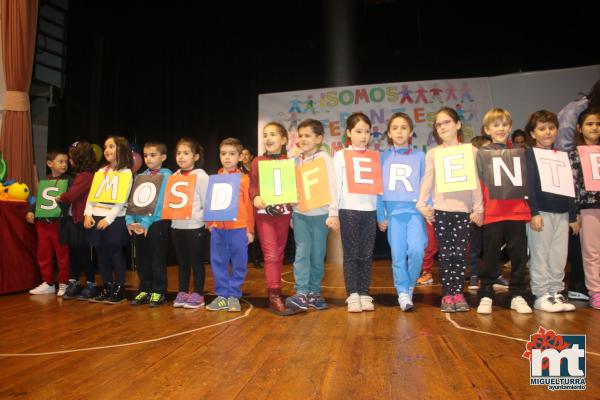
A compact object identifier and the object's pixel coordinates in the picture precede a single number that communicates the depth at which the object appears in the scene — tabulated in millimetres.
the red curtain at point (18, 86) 4379
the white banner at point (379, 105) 5262
